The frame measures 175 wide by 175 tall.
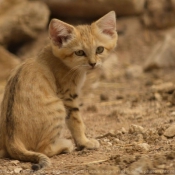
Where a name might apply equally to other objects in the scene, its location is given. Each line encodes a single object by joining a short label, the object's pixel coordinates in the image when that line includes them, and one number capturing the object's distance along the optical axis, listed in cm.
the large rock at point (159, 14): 2041
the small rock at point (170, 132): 917
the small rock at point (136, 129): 987
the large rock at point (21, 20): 1808
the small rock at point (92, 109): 1351
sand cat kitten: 859
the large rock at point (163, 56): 1798
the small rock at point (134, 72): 1784
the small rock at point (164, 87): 1414
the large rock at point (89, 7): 1895
